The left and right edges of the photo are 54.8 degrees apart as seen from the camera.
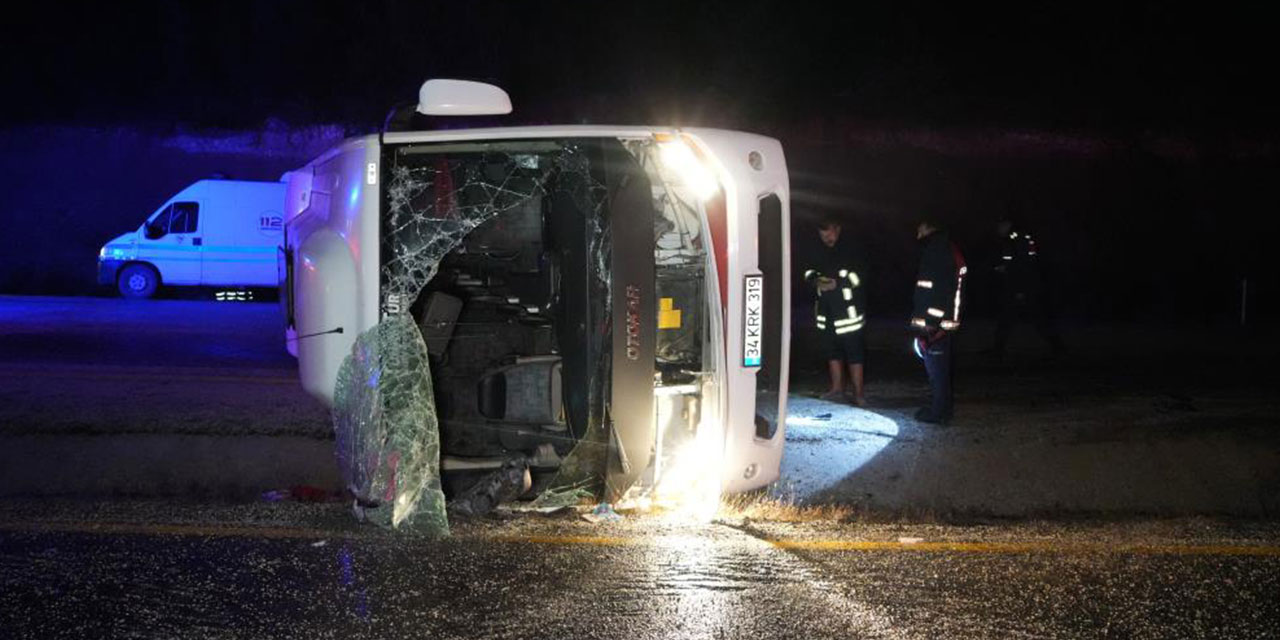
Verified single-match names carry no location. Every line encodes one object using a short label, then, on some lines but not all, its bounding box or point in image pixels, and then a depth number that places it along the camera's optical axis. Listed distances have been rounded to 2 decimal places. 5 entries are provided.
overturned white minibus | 5.71
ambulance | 20.78
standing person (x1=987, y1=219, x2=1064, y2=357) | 12.16
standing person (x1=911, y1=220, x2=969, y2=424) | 8.98
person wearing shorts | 9.81
